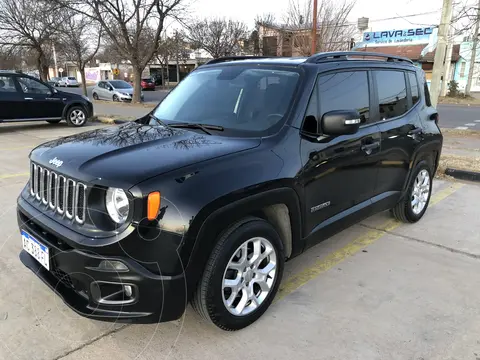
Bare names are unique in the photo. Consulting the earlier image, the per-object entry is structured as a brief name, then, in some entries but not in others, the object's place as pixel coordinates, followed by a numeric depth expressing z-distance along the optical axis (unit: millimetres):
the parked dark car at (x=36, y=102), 11484
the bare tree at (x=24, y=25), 22844
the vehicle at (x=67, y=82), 51812
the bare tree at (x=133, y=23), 20172
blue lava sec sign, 37347
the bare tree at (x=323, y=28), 25219
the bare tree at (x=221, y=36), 38625
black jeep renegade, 2277
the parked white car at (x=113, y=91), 25688
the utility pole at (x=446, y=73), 33000
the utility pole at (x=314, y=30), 17672
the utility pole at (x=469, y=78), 28831
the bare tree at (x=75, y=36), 21542
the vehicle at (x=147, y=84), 43812
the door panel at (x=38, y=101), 11797
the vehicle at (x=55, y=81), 49225
